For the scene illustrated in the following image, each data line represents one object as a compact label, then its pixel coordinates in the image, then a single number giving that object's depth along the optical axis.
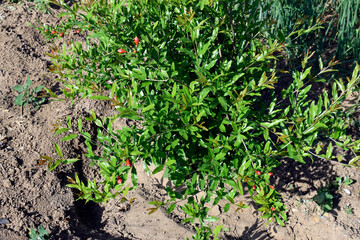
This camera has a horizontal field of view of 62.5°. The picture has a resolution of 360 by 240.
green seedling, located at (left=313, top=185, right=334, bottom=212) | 2.44
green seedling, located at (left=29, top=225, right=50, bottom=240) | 2.20
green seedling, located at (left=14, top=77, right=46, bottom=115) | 3.21
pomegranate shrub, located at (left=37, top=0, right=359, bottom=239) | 1.55
